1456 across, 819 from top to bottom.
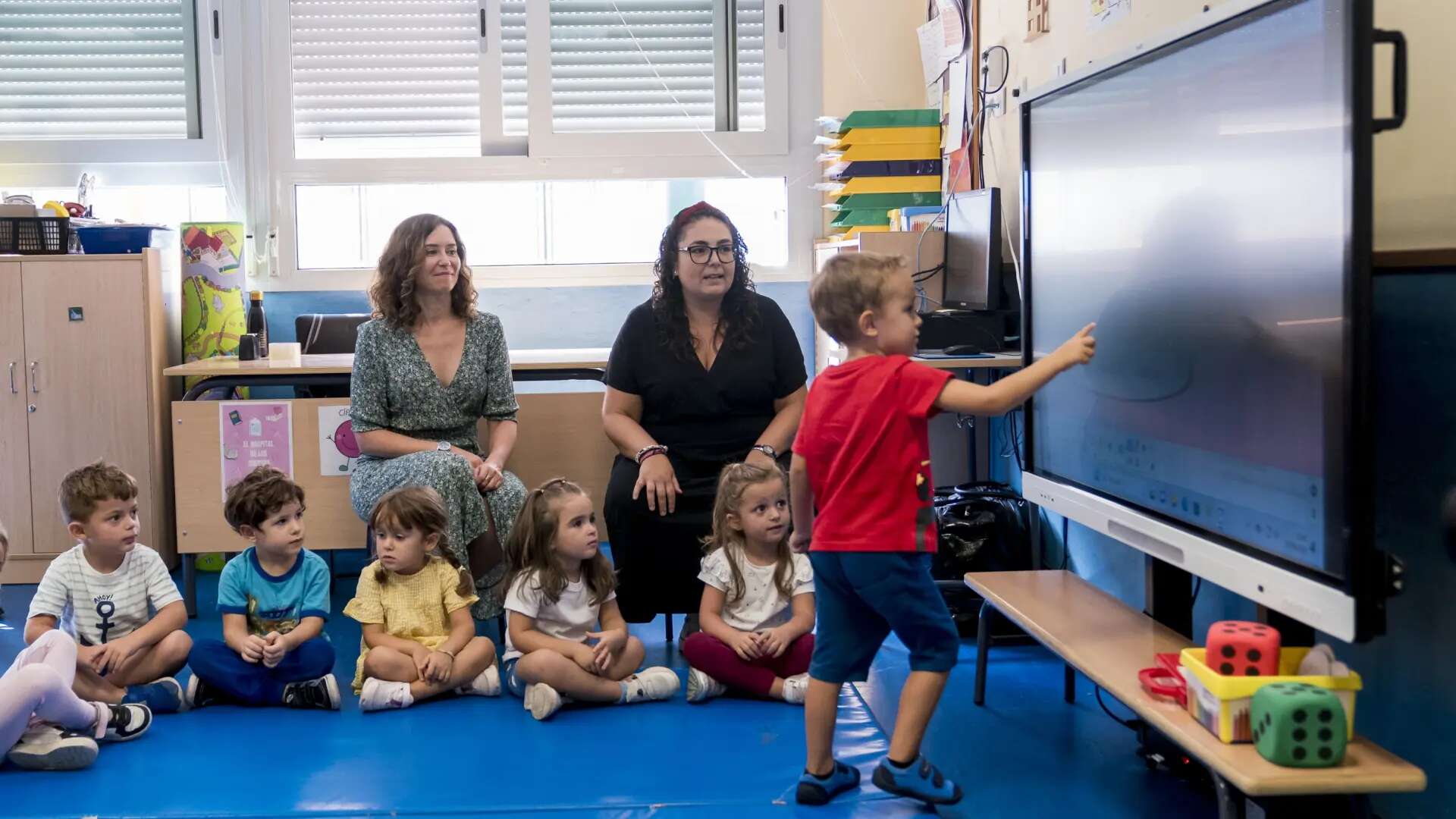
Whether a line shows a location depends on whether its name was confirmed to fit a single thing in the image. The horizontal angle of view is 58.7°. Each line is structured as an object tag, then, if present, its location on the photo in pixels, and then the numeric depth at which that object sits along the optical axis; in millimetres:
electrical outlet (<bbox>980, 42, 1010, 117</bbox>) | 3853
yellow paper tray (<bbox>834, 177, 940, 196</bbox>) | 4297
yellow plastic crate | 1664
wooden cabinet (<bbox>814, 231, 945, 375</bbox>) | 3918
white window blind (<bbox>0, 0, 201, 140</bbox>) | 4996
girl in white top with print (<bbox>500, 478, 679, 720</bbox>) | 2861
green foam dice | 1573
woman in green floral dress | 3346
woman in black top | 3209
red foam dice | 1759
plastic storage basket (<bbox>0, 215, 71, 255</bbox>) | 4184
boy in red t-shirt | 2137
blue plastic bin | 4270
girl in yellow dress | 2912
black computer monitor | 3461
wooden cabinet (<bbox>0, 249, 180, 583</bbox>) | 4125
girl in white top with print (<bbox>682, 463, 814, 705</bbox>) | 2877
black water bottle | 4250
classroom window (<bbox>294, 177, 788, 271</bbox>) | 5156
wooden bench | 1553
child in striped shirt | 2809
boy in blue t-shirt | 2895
